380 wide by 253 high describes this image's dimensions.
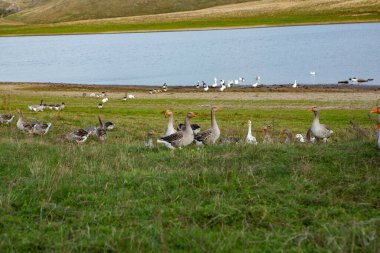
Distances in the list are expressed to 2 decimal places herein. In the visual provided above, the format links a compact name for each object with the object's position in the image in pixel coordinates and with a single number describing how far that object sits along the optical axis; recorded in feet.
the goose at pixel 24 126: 64.31
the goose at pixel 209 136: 48.51
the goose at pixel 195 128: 60.12
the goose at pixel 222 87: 143.02
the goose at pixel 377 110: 40.81
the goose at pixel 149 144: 43.90
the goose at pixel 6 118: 73.51
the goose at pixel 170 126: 52.63
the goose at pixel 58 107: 100.52
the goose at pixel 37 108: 95.96
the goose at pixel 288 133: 56.46
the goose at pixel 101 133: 61.36
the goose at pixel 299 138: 57.32
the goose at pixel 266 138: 50.18
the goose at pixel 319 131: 52.16
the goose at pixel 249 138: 53.88
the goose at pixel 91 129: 64.26
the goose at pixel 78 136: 57.88
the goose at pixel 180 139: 45.39
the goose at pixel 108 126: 69.12
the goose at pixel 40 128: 63.57
